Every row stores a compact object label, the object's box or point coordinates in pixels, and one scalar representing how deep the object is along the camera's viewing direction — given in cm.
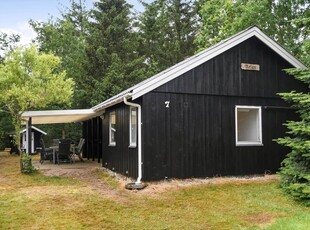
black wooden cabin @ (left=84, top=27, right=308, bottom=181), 809
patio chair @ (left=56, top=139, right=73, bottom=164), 1348
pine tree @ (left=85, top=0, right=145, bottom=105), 2364
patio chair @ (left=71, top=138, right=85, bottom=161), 1486
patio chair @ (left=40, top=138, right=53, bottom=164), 1476
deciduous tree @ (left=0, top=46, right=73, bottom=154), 1066
